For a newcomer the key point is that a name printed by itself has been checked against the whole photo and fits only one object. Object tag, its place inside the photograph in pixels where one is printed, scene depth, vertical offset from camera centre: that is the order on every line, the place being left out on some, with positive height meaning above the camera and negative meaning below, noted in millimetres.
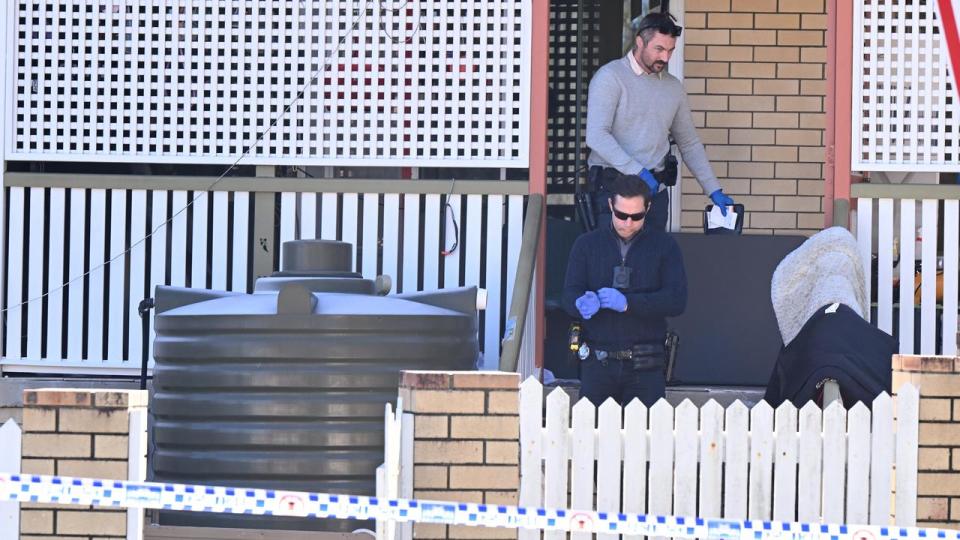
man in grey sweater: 17391 +1194
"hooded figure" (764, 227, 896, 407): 14758 +47
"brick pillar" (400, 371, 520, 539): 12555 -409
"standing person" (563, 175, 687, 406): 15172 +171
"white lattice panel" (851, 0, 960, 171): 17906 +1361
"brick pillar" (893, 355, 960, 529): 12672 -391
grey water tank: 14125 -267
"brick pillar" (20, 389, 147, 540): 12398 -484
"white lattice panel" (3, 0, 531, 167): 18047 +1363
